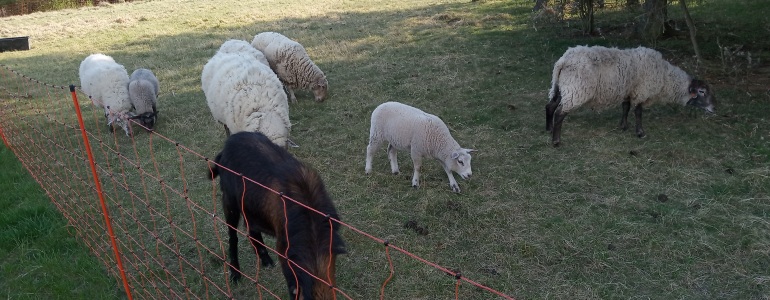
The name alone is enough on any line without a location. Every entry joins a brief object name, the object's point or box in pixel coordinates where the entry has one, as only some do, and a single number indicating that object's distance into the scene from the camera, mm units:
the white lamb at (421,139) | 5543
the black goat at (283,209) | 2930
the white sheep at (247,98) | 5961
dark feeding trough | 15789
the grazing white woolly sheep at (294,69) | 8914
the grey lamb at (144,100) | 7816
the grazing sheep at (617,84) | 6504
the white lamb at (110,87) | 7949
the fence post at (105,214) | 3521
